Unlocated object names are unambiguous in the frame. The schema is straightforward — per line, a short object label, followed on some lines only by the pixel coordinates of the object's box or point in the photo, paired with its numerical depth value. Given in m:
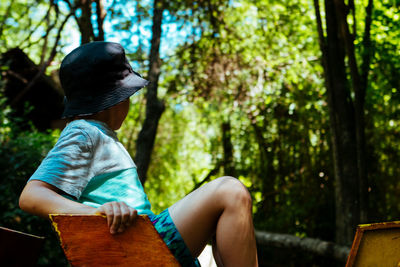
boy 1.50
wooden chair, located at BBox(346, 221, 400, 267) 1.49
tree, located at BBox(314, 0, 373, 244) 4.20
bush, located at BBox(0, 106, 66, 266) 4.61
